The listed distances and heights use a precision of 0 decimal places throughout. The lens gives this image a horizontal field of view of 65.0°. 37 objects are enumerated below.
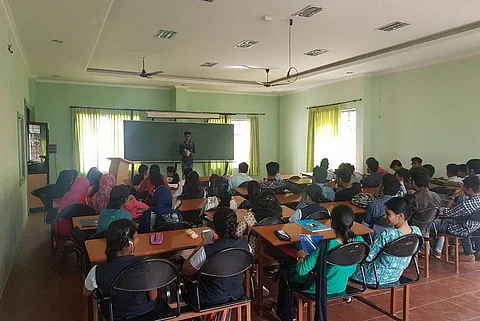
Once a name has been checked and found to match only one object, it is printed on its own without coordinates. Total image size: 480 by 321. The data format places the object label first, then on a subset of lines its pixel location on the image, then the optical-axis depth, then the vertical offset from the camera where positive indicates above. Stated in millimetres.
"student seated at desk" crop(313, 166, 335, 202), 6047 -533
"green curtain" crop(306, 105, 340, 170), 9292 +300
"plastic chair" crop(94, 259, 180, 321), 2074 -776
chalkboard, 9102 +86
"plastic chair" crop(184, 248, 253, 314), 2299 -780
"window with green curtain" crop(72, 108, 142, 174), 8914 +221
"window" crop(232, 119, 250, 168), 10961 +87
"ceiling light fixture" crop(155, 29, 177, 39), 5230 +1562
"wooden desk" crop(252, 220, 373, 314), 2818 -719
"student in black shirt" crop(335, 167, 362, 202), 4617 -565
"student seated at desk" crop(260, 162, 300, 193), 5363 -593
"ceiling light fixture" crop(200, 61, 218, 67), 7266 +1565
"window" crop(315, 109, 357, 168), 8805 -20
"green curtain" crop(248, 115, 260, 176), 11023 -179
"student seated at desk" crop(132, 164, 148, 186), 6617 -581
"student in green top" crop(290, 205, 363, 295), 2502 -796
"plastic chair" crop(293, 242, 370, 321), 2447 -793
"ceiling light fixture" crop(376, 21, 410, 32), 4957 +1560
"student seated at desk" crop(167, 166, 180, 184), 7130 -655
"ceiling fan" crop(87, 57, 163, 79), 7929 +1561
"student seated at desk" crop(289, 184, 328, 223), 4597 -657
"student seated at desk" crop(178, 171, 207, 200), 5008 -610
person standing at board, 9281 -187
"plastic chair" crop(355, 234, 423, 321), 2639 -787
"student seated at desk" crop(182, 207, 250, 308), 2381 -782
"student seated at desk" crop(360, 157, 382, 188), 6148 -626
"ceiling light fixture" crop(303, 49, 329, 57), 6410 +1567
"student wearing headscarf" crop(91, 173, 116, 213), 4496 -612
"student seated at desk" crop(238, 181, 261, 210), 4190 -581
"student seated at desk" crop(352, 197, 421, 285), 2715 -762
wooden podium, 7039 -496
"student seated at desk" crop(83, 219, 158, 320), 2094 -725
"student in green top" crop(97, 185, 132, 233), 3234 -587
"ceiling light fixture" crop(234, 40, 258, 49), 5773 +1559
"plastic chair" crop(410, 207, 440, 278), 3844 -831
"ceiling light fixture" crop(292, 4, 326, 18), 4352 +1559
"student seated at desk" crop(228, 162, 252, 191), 6059 -601
